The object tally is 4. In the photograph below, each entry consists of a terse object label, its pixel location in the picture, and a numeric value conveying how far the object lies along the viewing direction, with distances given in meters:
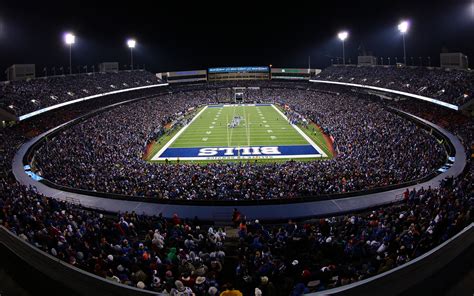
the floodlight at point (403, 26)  47.56
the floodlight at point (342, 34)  68.06
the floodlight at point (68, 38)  50.69
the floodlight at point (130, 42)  73.25
